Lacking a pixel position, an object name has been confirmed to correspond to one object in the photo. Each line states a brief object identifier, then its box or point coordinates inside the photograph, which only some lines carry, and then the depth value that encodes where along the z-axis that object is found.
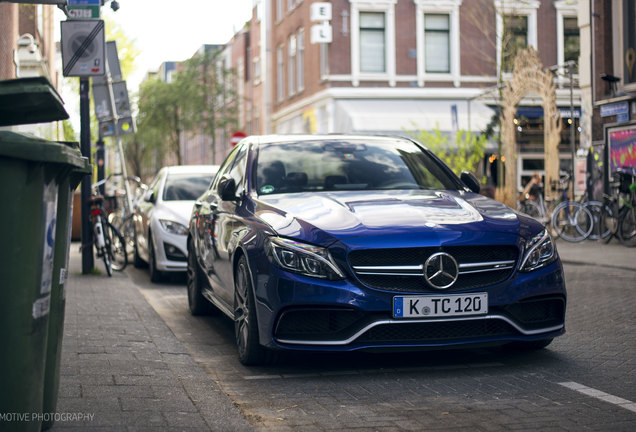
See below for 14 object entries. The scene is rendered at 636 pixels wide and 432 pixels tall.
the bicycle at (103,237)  12.42
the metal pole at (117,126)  19.84
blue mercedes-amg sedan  5.49
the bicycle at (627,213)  17.14
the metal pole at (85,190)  12.46
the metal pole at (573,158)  21.94
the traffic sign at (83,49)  11.88
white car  11.97
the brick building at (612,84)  19.77
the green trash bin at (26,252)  3.51
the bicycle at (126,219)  17.05
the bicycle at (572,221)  18.97
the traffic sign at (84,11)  12.25
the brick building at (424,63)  36.47
